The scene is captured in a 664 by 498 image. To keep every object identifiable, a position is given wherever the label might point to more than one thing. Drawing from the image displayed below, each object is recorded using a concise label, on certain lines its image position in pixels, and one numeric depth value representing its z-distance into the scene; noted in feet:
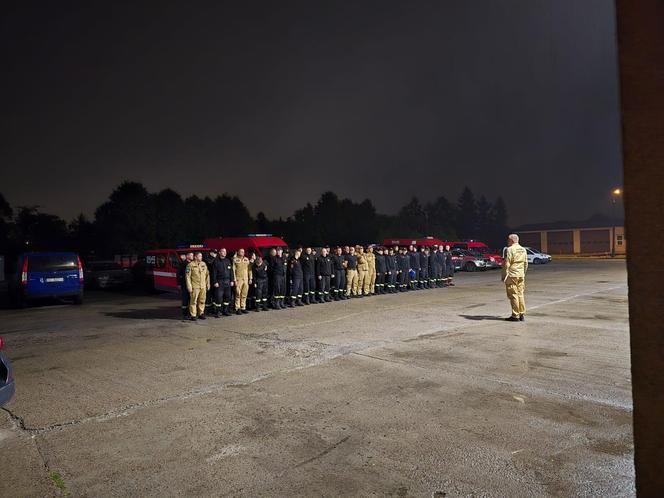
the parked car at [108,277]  71.36
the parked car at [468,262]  97.66
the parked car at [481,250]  98.73
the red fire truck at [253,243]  54.54
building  196.75
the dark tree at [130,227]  139.03
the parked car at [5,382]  14.39
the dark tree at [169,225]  144.87
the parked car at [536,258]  116.88
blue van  48.47
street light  161.89
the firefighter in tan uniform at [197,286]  37.78
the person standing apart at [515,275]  32.89
